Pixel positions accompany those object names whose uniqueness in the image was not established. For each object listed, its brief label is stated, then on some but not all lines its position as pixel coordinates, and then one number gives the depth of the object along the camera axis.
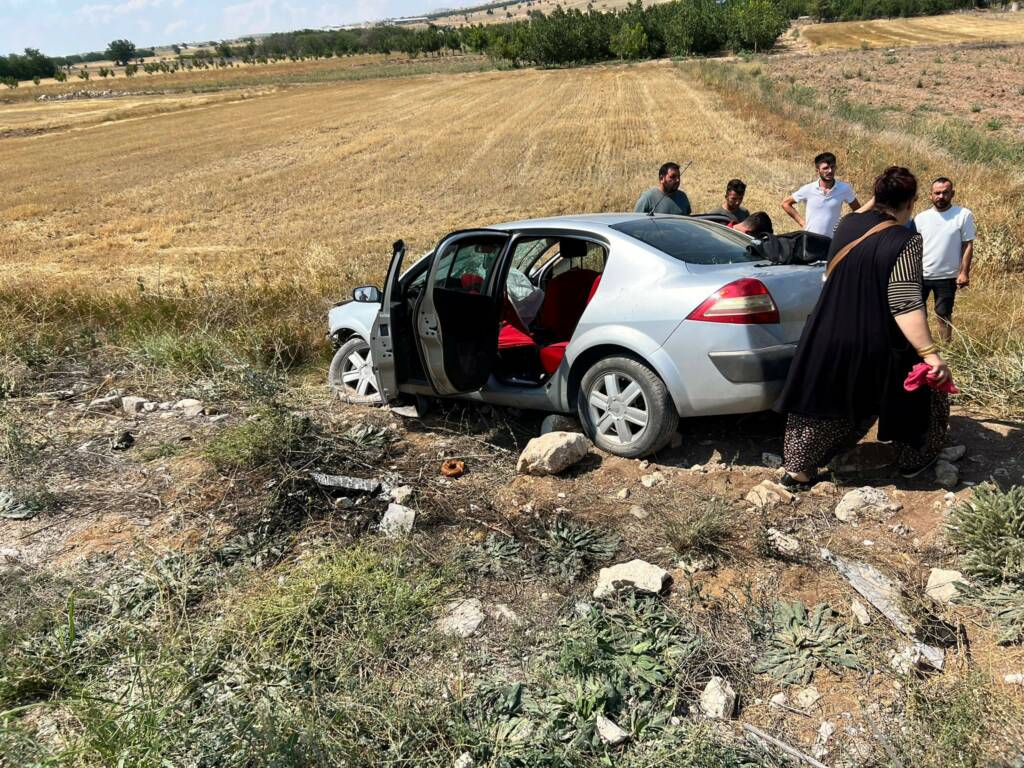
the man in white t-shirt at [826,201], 6.42
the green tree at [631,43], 70.94
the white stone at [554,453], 4.25
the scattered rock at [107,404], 5.80
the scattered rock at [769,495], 3.79
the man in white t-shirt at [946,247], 5.70
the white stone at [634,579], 3.12
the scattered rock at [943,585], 2.89
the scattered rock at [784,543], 3.37
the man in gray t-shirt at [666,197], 6.65
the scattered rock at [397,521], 3.74
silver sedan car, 3.86
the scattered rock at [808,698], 2.49
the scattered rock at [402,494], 4.07
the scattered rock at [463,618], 3.03
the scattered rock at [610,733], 2.40
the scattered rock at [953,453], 3.85
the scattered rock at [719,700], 2.49
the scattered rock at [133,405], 5.68
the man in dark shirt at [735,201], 6.75
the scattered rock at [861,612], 2.83
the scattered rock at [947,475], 3.67
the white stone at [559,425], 4.80
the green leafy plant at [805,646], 2.62
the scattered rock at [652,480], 4.11
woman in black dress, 3.28
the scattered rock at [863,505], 3.56
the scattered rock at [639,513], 3.78
